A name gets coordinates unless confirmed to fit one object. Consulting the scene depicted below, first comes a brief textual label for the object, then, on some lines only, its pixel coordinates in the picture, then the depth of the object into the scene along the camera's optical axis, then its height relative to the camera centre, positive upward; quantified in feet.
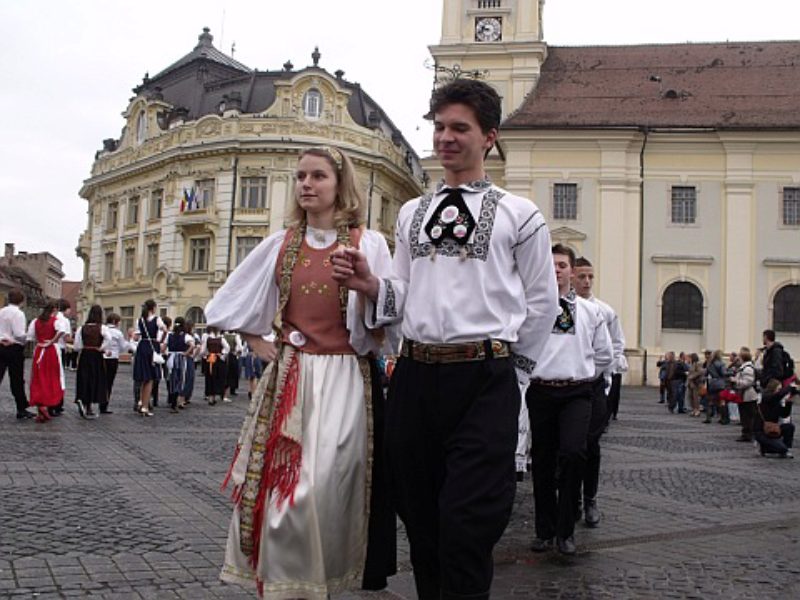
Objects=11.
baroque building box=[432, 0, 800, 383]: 120.88 +23.99
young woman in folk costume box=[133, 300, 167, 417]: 50.93 -0.38
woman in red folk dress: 44.65 -1.04
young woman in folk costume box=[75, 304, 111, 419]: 47.09 -1.01
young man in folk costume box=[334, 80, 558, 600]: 10.61 +0.28
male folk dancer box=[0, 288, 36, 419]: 44.65 -0.02
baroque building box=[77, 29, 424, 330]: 147.43 +31.84
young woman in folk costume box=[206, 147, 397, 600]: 11.72 -0.84
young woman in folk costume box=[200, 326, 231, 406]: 63.67 -0.98
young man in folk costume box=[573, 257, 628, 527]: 21.57 -1.20
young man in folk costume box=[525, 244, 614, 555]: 18.94 -1.09
